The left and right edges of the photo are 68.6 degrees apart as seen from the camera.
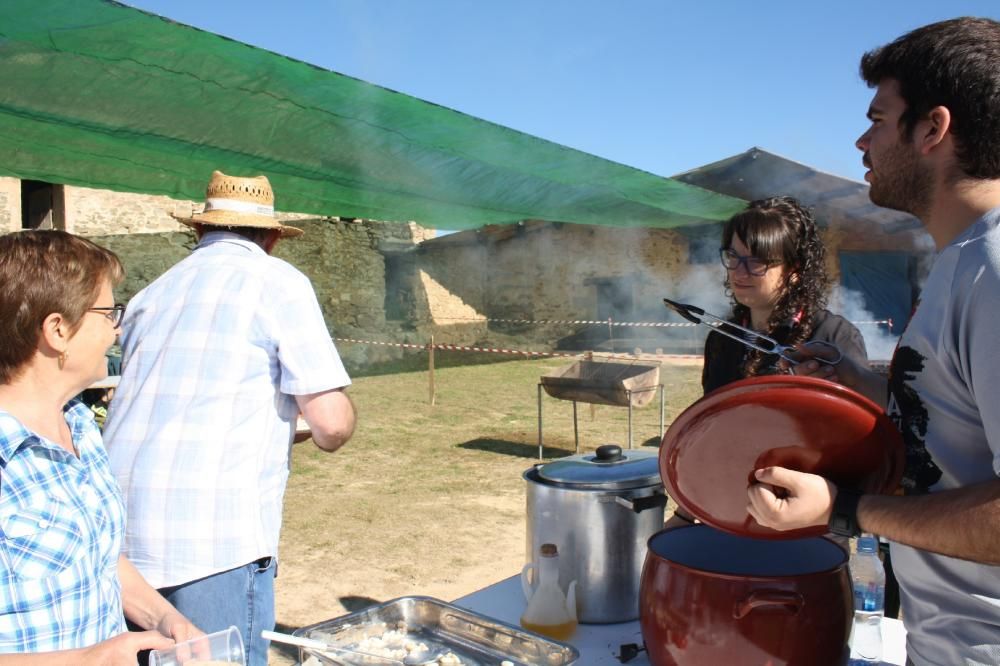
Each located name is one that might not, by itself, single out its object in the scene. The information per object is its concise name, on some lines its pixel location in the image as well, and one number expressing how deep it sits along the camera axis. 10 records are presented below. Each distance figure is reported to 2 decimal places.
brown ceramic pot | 1.25
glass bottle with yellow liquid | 1.71
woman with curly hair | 2.14
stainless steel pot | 1.77
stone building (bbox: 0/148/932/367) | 14.02
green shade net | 3.33
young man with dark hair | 1.01
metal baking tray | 1.37
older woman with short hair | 1.23
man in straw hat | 1.89
